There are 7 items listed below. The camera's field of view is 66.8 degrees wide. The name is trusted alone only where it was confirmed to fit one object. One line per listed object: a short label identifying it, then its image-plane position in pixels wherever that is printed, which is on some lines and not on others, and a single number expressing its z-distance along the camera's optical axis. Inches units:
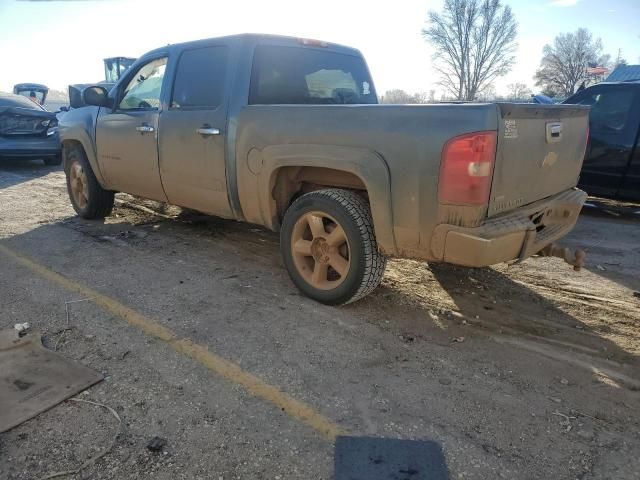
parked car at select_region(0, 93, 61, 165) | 381.4
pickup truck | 109.2
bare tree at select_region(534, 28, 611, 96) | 1563.7
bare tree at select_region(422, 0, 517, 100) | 1480.1
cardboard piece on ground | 94.0
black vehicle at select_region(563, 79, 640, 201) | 249.8
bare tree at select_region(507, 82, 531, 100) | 1584.6
